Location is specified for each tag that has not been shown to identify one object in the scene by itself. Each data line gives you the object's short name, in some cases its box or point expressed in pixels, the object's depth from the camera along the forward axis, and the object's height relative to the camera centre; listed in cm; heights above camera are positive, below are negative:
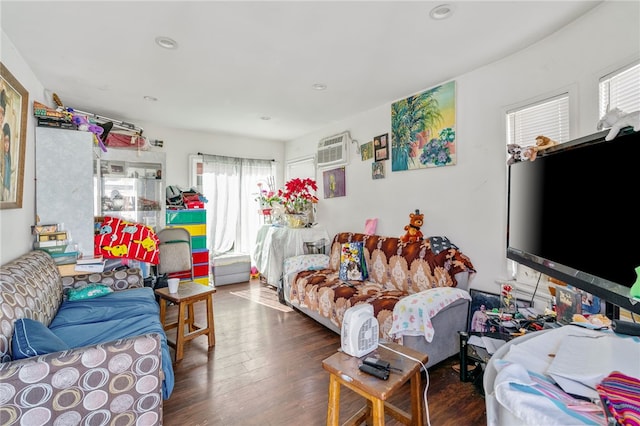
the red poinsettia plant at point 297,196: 414 +22
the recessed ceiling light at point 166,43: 199 +116
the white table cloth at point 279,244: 379 -44
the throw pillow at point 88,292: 237 -66
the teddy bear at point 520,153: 171 +35
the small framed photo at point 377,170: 340 +49
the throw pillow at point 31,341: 119 -55
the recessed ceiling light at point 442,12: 166 +116
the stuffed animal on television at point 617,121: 99 +32
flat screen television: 94 -1
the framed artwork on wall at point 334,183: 403 +41
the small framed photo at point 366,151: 355 +74
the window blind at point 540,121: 196 +65
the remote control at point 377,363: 134 -70
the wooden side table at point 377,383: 124 -73
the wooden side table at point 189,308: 238 -84
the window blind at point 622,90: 151 +67
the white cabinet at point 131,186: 356 +32
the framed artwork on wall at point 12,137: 182 +50
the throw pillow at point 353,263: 310 -55
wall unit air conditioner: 390 +86
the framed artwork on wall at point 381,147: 332 +74
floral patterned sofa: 210 -70
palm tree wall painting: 268 +81
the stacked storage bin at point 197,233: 407 -31
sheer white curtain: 473 +19
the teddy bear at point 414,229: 292 -17
